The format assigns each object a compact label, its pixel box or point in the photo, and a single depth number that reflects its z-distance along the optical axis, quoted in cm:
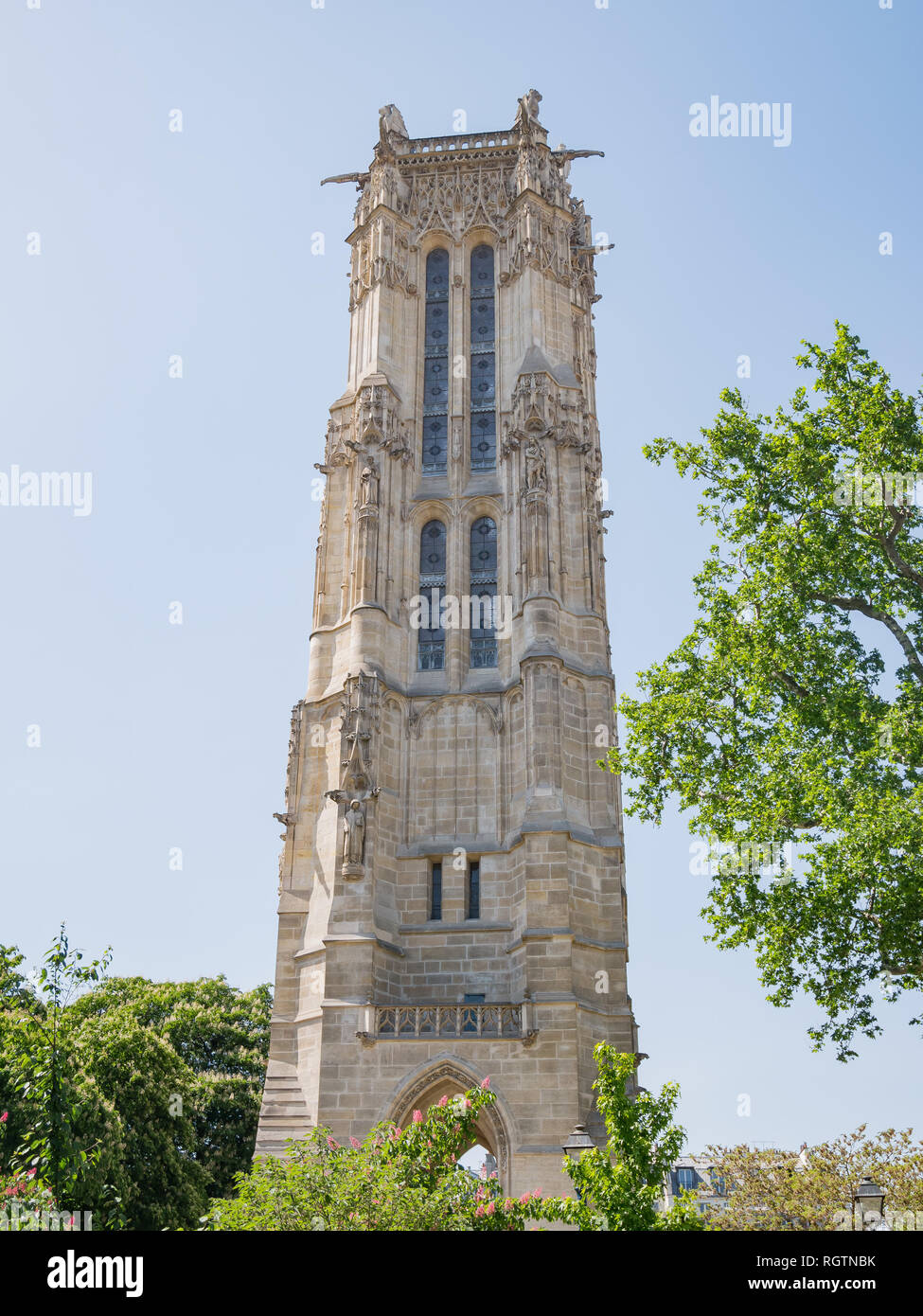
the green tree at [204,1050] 2997
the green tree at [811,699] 1741
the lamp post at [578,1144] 1830
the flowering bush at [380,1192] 1501
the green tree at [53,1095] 1269
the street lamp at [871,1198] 1744
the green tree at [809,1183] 3209
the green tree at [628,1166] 1633
